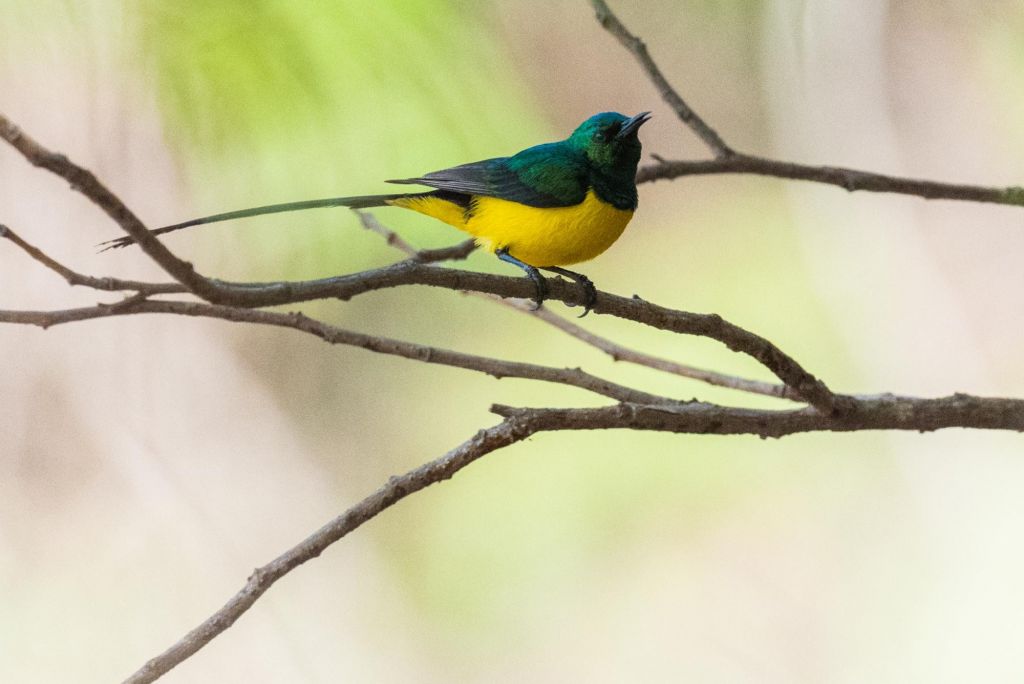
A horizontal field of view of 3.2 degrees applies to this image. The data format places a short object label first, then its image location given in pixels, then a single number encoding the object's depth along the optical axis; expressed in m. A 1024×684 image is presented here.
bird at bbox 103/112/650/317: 4.88
